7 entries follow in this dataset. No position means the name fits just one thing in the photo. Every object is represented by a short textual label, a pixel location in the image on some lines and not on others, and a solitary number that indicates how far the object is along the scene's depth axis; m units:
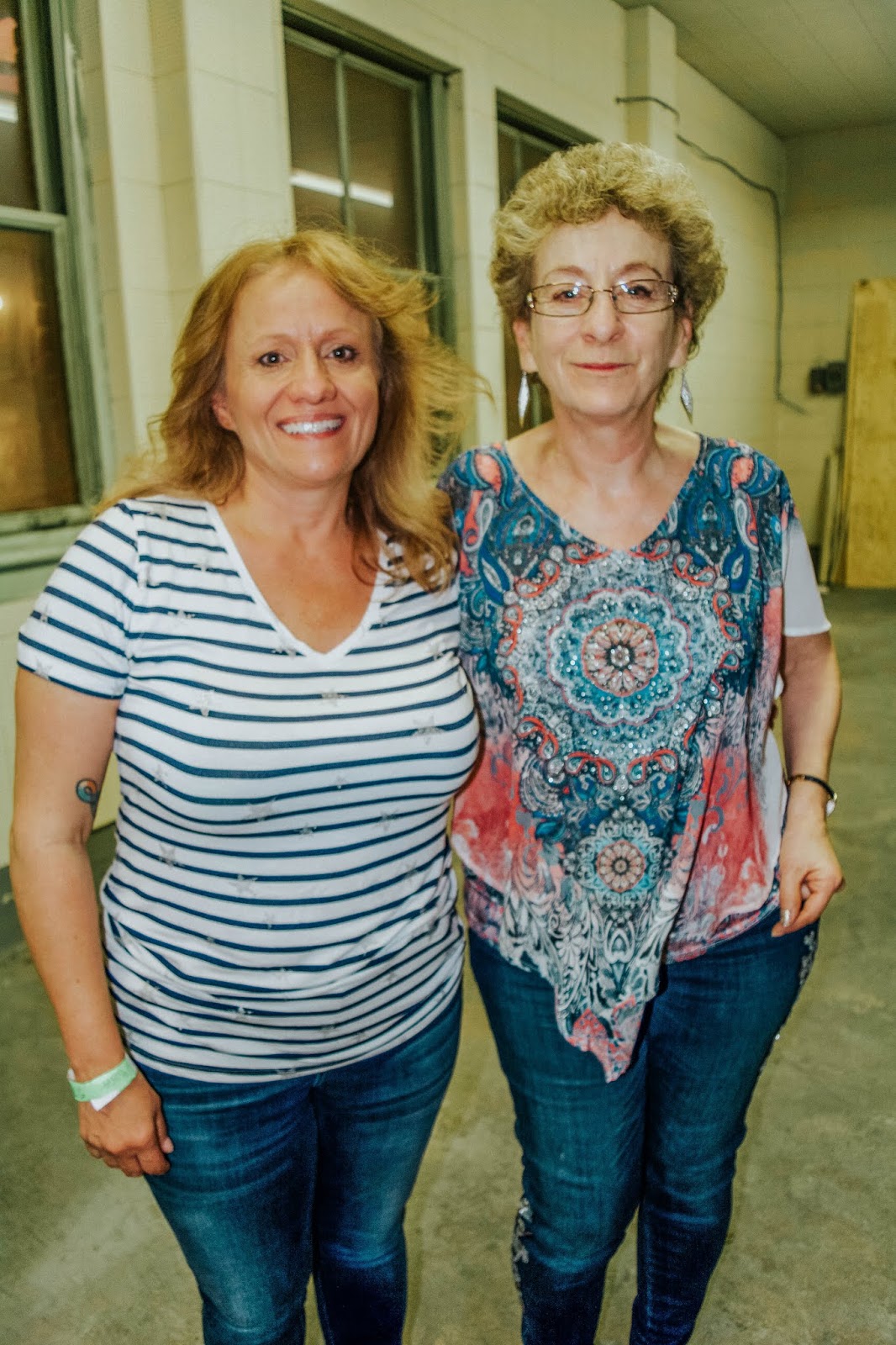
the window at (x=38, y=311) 2.75
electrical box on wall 8.48
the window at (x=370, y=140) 3.67
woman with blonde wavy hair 0.99
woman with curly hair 1.15
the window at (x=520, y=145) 4.73
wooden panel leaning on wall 7.95
